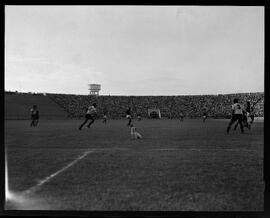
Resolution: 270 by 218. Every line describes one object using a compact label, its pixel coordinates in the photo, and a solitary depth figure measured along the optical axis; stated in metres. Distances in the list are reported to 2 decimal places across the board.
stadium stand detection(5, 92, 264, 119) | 51.22
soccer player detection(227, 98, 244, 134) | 14.23
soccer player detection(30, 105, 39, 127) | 22.36
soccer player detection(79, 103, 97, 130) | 17.39
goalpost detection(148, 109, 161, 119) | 59.19
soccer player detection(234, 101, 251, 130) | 16.13
